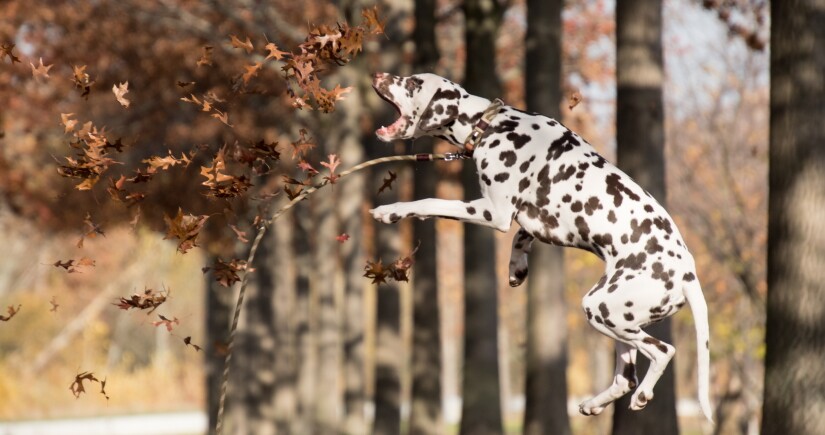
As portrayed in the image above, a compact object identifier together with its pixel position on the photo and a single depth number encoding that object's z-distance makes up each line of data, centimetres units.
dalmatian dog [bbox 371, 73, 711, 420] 1277
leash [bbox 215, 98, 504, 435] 1382
